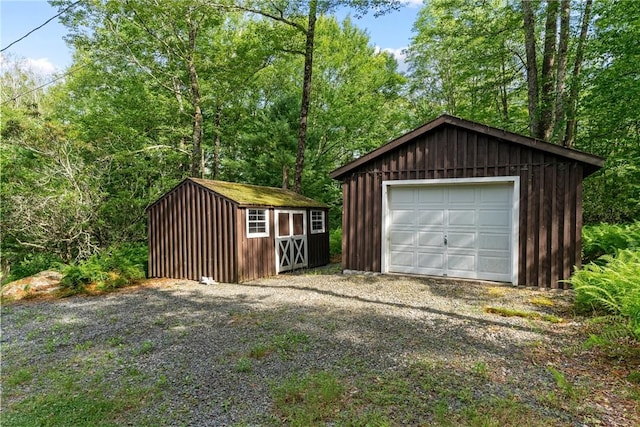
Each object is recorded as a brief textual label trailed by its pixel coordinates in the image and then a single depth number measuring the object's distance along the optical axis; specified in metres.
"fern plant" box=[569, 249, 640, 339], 3.97
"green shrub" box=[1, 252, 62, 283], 10.91
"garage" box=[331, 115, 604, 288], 6.93
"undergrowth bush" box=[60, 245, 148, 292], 8.24
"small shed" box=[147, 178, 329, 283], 8.52
